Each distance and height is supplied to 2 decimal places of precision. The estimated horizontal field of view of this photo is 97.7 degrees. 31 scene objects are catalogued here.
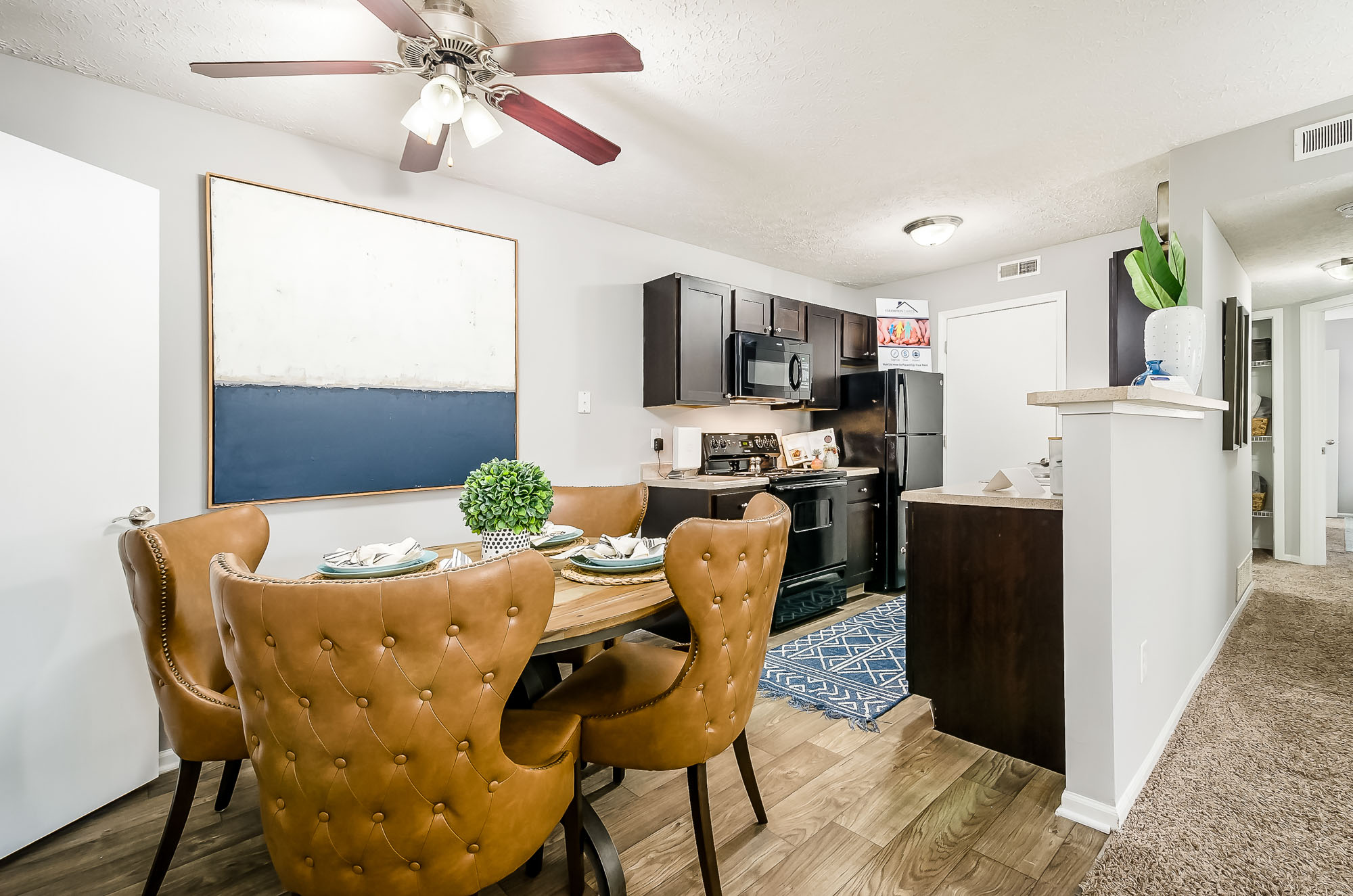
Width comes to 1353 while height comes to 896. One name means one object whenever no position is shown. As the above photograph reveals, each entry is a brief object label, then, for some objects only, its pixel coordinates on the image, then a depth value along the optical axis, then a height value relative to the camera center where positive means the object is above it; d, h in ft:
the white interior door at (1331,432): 21.61 +0.60
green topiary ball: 5.65 -0.50
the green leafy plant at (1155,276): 7.98 +2.34
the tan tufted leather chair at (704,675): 4.46 -1.82
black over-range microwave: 12.85 +1.79
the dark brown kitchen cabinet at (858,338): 15.87 +3.02
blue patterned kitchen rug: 8.48 -3.63
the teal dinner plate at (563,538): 6.67 -1.04
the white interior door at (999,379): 14.20 +1.73
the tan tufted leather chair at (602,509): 8.65 -0.90
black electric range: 12.10 -1.68
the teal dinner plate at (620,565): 5.36 -1.06
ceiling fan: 5.16 +3.58
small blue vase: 6.98 +0.92
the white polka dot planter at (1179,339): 7.34 +1.37
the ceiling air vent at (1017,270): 14.30 +4.40
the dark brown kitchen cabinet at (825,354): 14.94 +2.44
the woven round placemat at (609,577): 5.22 -1.17
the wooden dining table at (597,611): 4.05 -1.21
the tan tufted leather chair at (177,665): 4.73 -1.80
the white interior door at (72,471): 5.73 -0.23
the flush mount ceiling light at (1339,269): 12.41 +3.86
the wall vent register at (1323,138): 7.76 +4.16
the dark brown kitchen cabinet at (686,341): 11.94 +2.24
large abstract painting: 7.94 +1.51
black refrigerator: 14.60 +0.31
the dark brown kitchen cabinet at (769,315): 13.11 +3.10
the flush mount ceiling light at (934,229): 11.87 +4.42
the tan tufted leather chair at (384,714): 3.00 -1.41
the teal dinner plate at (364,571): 4.86 -1.02
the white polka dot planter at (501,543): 5.72 -0.92
